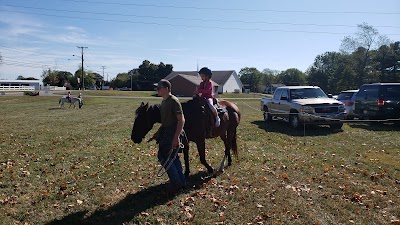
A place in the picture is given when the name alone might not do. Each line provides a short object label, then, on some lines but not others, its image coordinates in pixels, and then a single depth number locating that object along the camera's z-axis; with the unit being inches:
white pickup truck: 588.1
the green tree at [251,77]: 5536.4
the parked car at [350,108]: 733.9
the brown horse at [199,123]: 250.4
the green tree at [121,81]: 4520.2
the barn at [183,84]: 2802.7
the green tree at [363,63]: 2544.3
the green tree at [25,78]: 5226.4
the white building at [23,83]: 4298.7
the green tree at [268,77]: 5753.0
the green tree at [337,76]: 2607.8
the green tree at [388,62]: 2454.5
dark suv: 619.2
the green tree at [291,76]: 5556.1
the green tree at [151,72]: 3927.2
